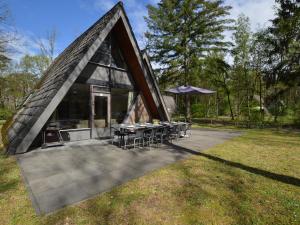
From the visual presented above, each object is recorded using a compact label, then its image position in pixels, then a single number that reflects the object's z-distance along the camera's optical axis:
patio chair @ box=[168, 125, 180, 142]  9.01
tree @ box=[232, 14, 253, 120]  20.22
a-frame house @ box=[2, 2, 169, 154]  6.30
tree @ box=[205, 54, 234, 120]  18.82
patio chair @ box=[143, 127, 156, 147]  7.87
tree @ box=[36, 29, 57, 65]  25.22
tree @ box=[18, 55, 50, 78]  34.12
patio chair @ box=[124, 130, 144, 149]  7.16
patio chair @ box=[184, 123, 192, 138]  10.01
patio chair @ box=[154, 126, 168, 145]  8.22
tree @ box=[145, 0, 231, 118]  18.00
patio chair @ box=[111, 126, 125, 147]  7.21
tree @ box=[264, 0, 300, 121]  15.46
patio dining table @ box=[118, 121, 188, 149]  6.96
